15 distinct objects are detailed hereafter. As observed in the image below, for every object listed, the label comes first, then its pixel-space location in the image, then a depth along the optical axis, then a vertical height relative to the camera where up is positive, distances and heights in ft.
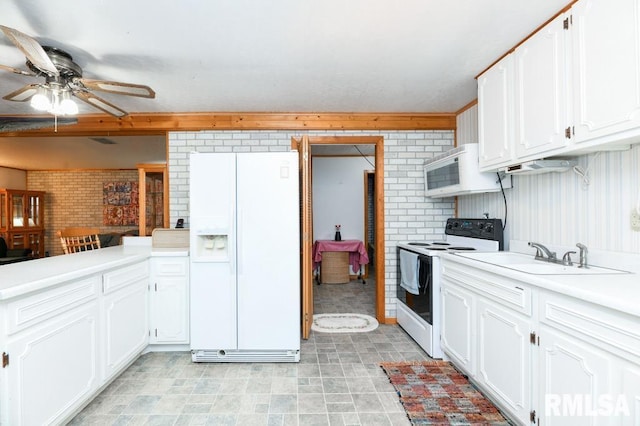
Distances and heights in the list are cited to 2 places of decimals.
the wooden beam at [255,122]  11.19 +3.47
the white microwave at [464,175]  8.60 +1.14
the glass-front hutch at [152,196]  11.68 +0.79
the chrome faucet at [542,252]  6.65 -0.89
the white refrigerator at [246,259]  8.39 -1.25
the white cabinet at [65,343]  4.73 -2.48
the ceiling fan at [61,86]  6.43 +2.89
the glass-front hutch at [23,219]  22.39 -0.23
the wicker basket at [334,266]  18.08 -3.13
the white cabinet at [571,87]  4.47 +2.29
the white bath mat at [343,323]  10.93 -4.15
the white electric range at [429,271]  8.66 -1.78
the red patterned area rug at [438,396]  6.07 -4.11
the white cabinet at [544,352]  3.74 -2.21
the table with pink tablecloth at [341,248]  17.80 -1.99
